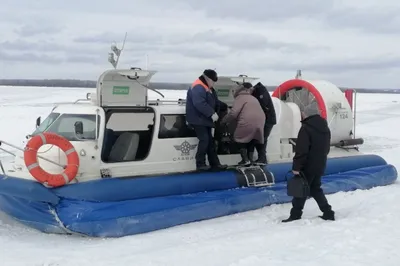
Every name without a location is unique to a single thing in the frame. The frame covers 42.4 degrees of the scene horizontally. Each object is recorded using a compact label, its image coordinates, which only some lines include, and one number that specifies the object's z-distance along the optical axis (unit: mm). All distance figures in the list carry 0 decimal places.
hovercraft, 5566
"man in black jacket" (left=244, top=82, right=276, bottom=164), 7430
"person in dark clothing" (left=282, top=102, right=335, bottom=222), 5594
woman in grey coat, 7102
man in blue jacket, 6602
